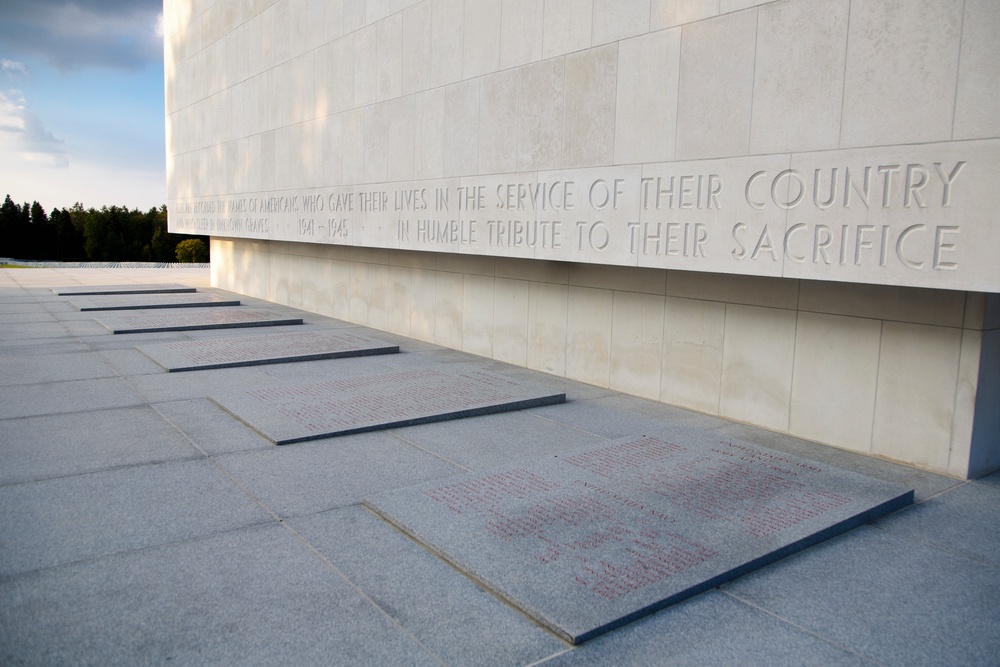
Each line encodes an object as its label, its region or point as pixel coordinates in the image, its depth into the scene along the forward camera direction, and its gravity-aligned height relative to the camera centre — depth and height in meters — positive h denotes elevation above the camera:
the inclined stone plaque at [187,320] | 14.02 -1.47
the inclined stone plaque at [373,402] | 7.57 -1.66
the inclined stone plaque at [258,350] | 10.78 -1.56
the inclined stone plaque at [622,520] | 4.25 -1.74
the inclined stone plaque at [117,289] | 20.50 -1.29
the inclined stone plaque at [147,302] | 17.15 -1.36
